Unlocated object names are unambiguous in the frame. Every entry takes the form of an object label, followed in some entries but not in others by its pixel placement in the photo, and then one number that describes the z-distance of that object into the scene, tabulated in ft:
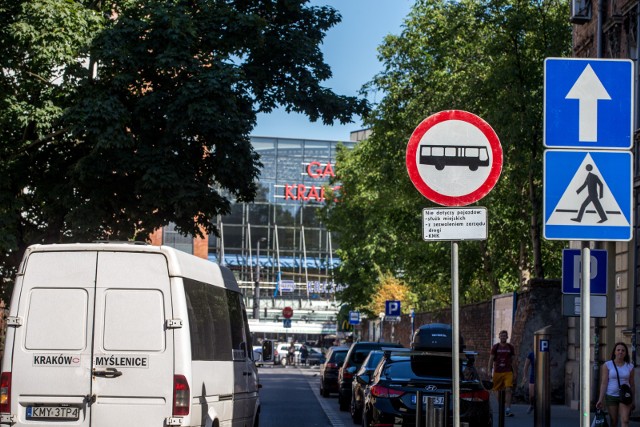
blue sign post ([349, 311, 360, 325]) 203.31
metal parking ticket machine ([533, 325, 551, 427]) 50.98
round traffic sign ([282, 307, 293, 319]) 214.69
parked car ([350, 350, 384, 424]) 74.95
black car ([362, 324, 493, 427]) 54.65
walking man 87.40
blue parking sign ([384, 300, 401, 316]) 144.55
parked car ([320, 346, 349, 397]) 118.21
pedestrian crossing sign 23.98
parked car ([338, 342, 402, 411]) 96.07
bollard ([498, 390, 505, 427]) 53.33
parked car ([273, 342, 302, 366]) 276.21
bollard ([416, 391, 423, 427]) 37.01
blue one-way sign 24.12
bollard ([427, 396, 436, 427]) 34.53
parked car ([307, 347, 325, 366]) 269.64
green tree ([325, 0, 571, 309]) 114.01
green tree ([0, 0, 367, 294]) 80.02
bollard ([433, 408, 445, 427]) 34.89
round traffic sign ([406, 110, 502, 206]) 30.19
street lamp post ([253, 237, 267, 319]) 240.03
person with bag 56.29
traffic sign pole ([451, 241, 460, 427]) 28.58
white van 39.29
